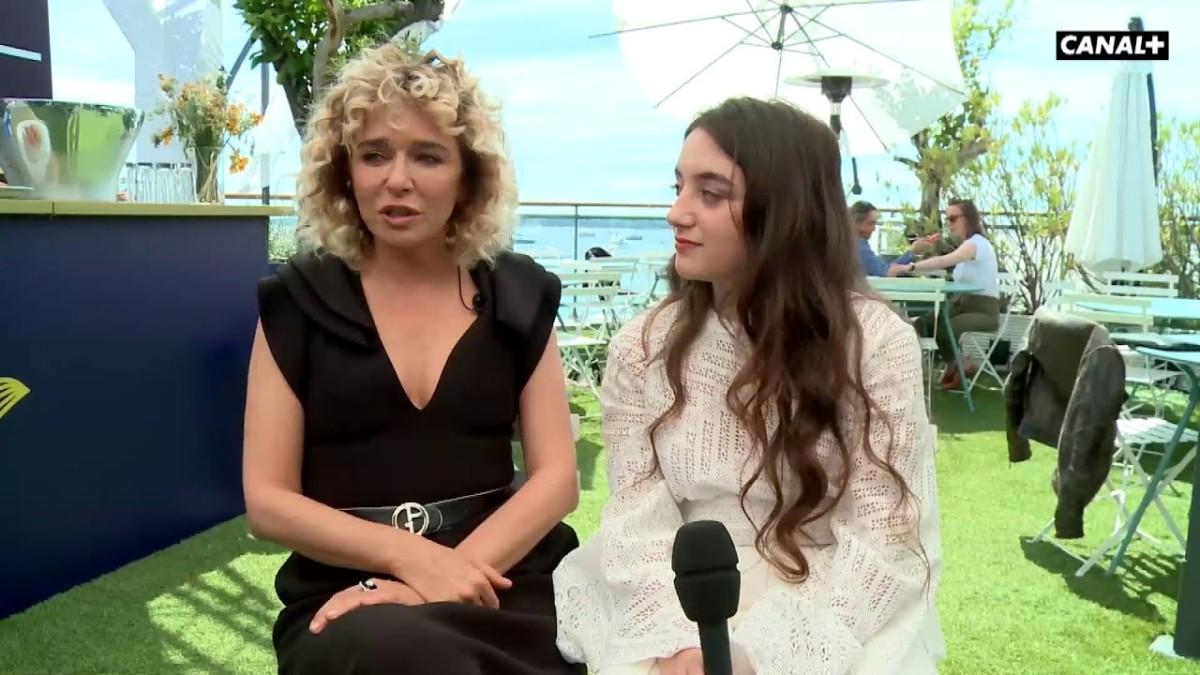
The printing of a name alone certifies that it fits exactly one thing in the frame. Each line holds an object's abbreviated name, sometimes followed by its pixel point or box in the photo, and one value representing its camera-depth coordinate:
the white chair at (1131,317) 5.44
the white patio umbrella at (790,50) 7.54
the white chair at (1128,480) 3.88
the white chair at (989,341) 7.63
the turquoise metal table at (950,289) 6.98
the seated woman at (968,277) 7.72
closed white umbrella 7.73
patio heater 7.21
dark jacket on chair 3.45
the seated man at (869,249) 7.85
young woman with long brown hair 1.45
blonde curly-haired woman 1.61
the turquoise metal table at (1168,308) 4.70
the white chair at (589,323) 6.47
